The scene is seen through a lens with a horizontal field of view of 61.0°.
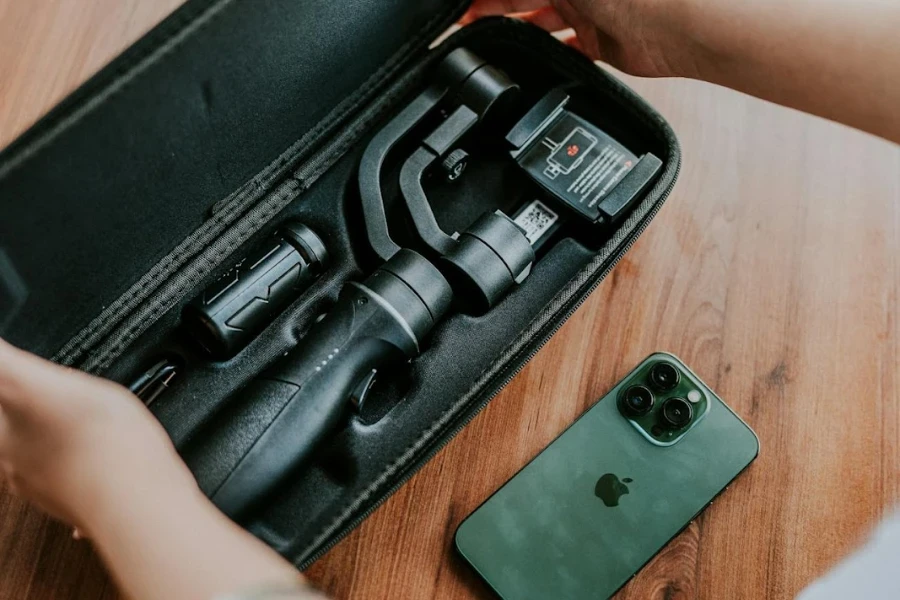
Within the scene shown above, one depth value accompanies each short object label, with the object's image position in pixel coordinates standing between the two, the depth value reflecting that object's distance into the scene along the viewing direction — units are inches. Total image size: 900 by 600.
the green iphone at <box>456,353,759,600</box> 26.4
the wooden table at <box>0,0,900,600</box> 26.7
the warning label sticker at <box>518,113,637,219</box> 28.2
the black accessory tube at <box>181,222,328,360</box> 25.3
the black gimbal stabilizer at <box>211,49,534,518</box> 24.0
